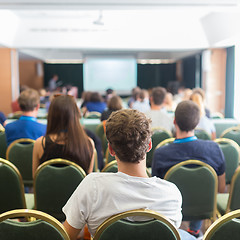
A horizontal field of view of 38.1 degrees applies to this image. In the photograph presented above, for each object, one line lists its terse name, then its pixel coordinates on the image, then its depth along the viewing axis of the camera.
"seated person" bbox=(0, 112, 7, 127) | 5.32
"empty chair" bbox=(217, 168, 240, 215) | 2.54
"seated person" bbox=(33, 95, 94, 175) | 2.76
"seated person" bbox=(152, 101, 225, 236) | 2.67
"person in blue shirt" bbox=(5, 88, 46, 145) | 3.86
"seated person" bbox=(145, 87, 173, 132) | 4.88
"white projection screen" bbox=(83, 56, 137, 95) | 15.56
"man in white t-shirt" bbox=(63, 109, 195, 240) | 1.53
